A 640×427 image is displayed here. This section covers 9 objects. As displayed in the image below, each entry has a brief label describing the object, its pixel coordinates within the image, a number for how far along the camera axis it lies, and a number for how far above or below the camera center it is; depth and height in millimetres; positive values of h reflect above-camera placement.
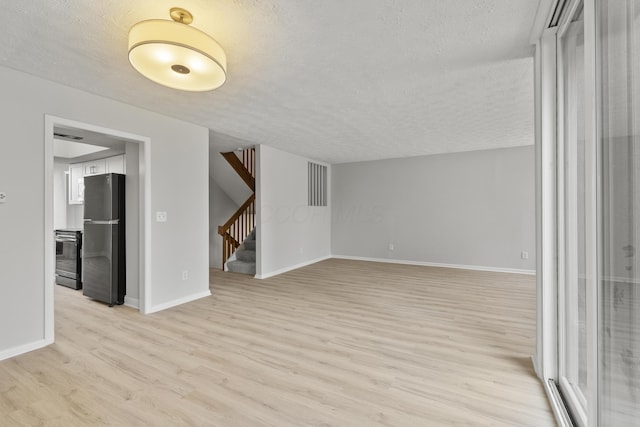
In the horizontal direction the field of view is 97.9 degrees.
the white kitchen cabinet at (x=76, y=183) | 4934 +567
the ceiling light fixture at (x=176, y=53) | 1552 +950
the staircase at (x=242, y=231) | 5684 -367
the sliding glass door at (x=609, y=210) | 911 +15
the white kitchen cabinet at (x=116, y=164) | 4267 +791
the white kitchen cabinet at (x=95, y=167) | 4527 +799
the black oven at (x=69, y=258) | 4305 -689
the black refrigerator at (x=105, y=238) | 3518 -298
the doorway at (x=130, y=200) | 2510 +164
